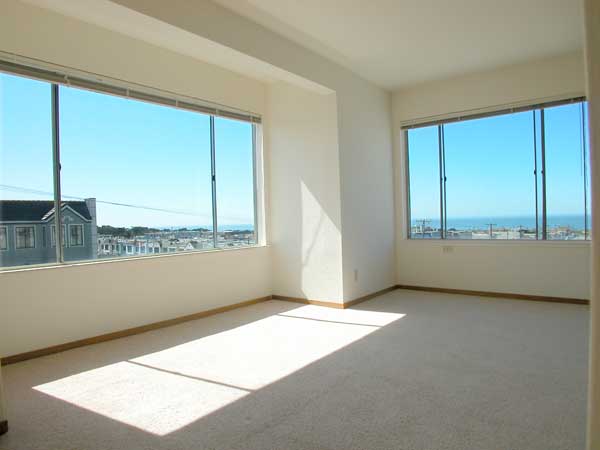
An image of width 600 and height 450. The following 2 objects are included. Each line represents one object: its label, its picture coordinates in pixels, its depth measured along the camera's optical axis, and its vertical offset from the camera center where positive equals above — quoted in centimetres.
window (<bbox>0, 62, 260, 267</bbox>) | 328 +53
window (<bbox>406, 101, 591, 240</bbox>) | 475 +47
